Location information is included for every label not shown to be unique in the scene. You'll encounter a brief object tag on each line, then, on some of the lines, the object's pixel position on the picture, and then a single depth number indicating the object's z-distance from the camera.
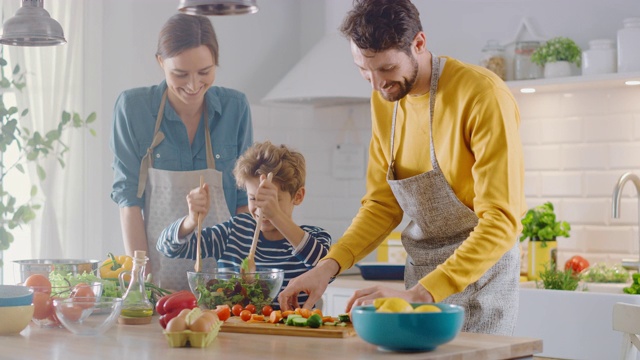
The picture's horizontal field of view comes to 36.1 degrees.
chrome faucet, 3.99
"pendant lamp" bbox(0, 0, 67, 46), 3.04
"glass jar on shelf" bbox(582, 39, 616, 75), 4.04
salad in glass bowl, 2.46
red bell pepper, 2.35
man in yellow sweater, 2.42
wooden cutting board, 2.14
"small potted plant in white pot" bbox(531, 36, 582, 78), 4.18
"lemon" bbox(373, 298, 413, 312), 1.93
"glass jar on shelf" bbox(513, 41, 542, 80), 4.31
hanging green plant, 4.22
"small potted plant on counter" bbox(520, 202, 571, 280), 4.16
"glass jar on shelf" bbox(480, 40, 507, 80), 4.39
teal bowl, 1.89
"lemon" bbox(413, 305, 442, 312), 1.93
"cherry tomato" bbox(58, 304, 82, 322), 2.22
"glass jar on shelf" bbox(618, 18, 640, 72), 3.93
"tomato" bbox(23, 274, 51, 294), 2.46
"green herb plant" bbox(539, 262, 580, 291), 3.80
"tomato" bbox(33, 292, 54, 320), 2.41
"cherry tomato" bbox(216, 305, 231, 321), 2.31
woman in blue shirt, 3.37
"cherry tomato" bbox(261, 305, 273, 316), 2.39
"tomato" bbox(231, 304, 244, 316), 2.41
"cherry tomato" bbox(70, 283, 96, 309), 2.22
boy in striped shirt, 2.98
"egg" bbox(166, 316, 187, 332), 2.03
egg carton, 2.02
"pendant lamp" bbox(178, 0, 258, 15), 2.66
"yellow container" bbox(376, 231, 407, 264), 4.79
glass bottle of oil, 2.46
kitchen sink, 3.61
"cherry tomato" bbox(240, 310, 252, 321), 2.32
